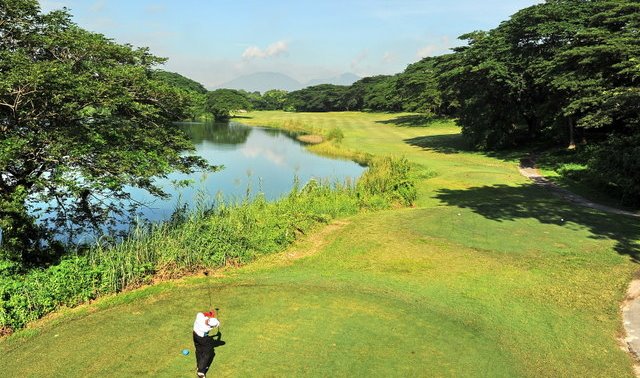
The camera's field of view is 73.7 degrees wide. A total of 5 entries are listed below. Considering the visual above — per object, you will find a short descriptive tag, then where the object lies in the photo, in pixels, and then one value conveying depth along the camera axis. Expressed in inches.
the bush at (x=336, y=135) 1991.6
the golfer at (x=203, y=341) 330.3
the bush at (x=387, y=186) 911.3
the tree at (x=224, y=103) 4116.6
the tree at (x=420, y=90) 2834.6
